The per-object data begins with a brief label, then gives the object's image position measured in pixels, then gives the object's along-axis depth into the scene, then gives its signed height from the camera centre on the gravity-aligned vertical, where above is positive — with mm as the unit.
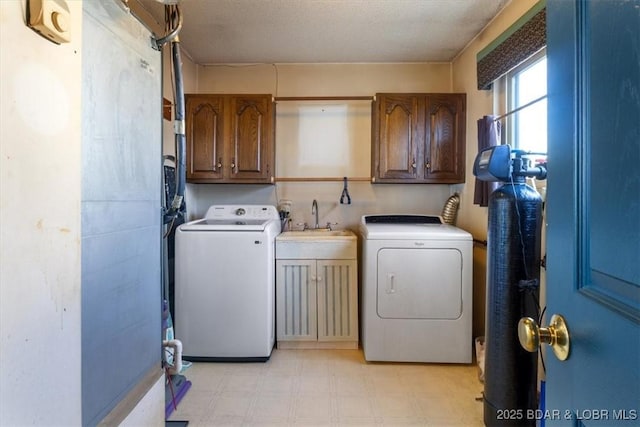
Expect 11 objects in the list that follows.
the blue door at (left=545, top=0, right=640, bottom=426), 478 -3
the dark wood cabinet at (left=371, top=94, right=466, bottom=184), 2830 +578
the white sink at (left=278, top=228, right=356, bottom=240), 2678 -226
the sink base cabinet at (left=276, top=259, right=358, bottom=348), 2666 -734
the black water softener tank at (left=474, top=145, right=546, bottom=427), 1615 -344
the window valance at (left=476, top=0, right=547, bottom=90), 1743 +930
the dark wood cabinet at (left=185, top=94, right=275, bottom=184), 2861 +597
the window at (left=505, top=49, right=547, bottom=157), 1981 +600
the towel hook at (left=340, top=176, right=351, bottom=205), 3152 +110
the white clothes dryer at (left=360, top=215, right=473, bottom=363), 2393 -627
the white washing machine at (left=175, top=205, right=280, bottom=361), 2447 -599
